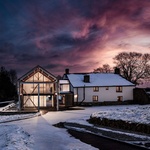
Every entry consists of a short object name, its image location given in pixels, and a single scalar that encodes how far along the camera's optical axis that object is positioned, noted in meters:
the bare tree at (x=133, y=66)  43.82
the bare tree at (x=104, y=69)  52.41
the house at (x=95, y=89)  34.30
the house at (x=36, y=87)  29.35
